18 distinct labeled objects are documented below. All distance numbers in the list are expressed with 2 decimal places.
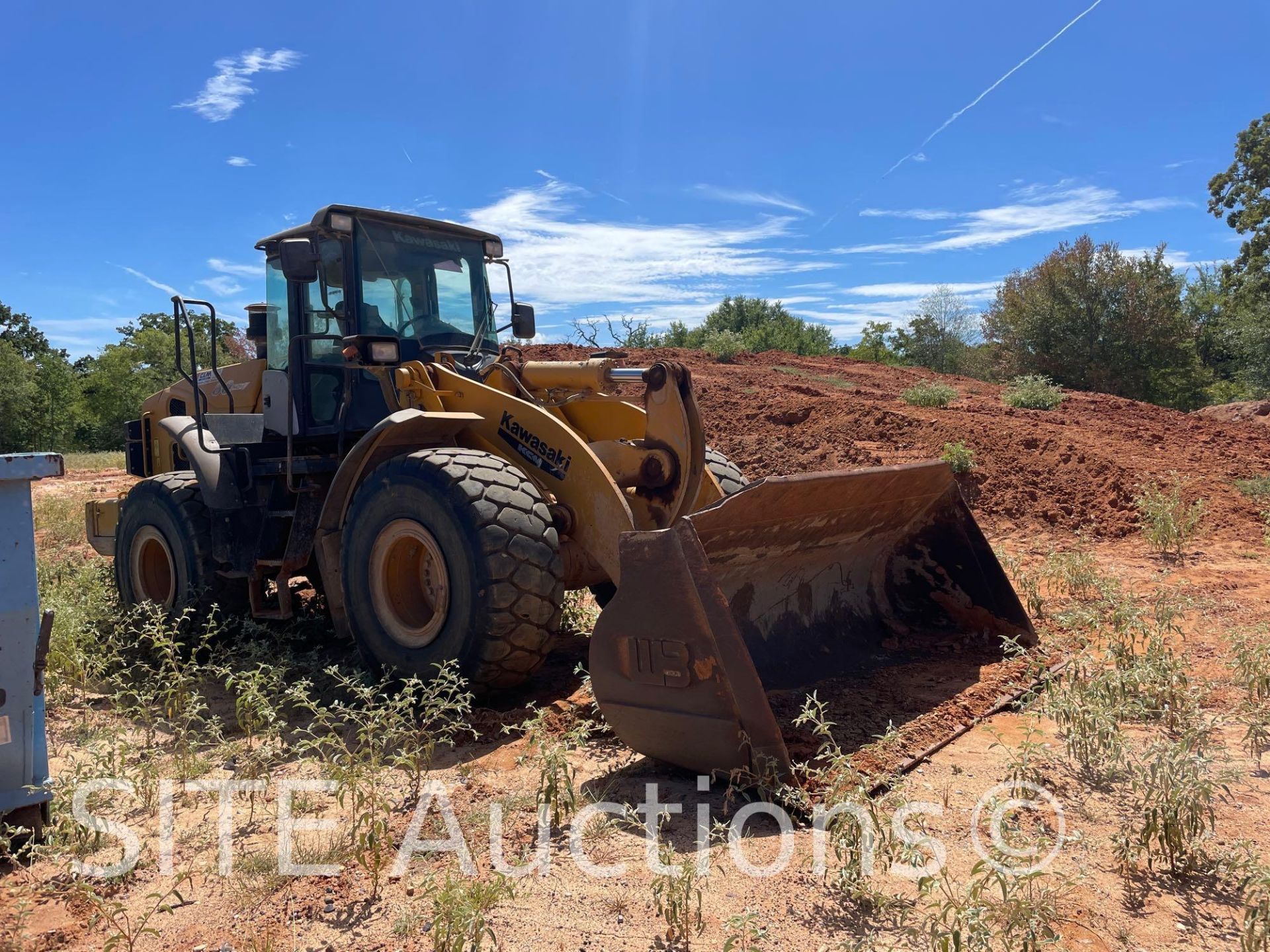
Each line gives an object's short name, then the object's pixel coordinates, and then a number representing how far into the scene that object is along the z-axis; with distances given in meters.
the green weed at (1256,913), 2.51
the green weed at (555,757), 3.58
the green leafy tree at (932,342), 38.31
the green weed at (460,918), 2.67
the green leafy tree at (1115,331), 25.59
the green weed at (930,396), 15.17
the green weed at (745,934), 2.60
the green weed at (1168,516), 8.80
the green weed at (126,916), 2.80
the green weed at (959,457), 11.16
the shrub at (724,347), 21.83
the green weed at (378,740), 3.36
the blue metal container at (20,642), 3.26
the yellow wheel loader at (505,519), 3.71
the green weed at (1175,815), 3.05
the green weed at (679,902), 2.80
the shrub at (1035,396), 16.28
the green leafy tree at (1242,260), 29.27
